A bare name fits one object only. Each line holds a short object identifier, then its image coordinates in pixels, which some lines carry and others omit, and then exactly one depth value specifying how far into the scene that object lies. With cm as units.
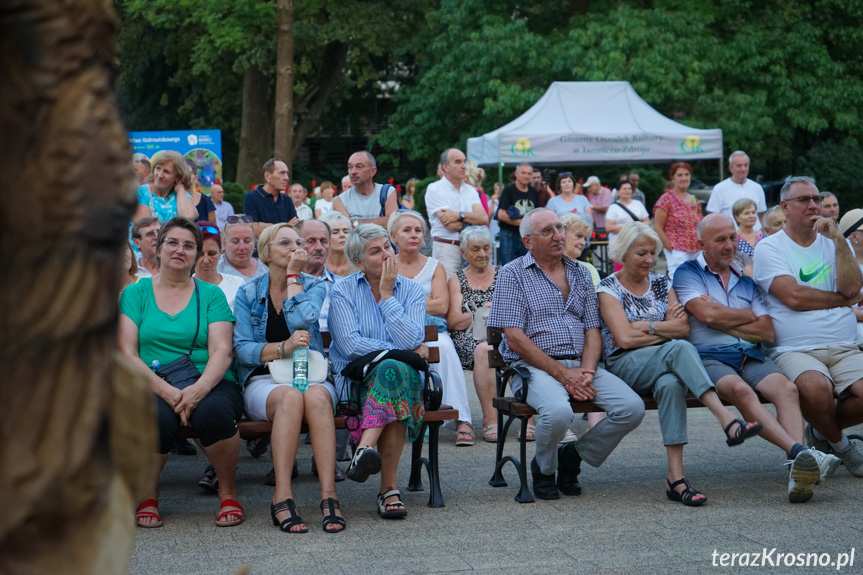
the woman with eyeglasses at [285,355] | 523
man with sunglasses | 614
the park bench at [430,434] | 546
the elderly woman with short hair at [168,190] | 772
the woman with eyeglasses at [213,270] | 656
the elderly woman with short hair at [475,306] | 751
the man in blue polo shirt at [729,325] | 589
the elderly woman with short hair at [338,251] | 778
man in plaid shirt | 572
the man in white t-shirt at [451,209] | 995
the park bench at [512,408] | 578
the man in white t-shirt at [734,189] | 1184
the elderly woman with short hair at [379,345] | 539
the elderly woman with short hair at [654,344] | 568
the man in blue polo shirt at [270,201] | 927
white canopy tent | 1706
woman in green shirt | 525
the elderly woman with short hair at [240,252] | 711
